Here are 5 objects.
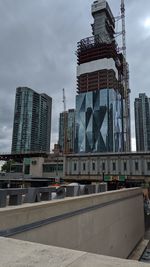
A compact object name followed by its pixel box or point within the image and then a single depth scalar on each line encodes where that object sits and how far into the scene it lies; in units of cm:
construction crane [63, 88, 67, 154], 11800
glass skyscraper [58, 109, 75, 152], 18596
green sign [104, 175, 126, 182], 6069
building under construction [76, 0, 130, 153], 14638
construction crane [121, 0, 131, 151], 12562
